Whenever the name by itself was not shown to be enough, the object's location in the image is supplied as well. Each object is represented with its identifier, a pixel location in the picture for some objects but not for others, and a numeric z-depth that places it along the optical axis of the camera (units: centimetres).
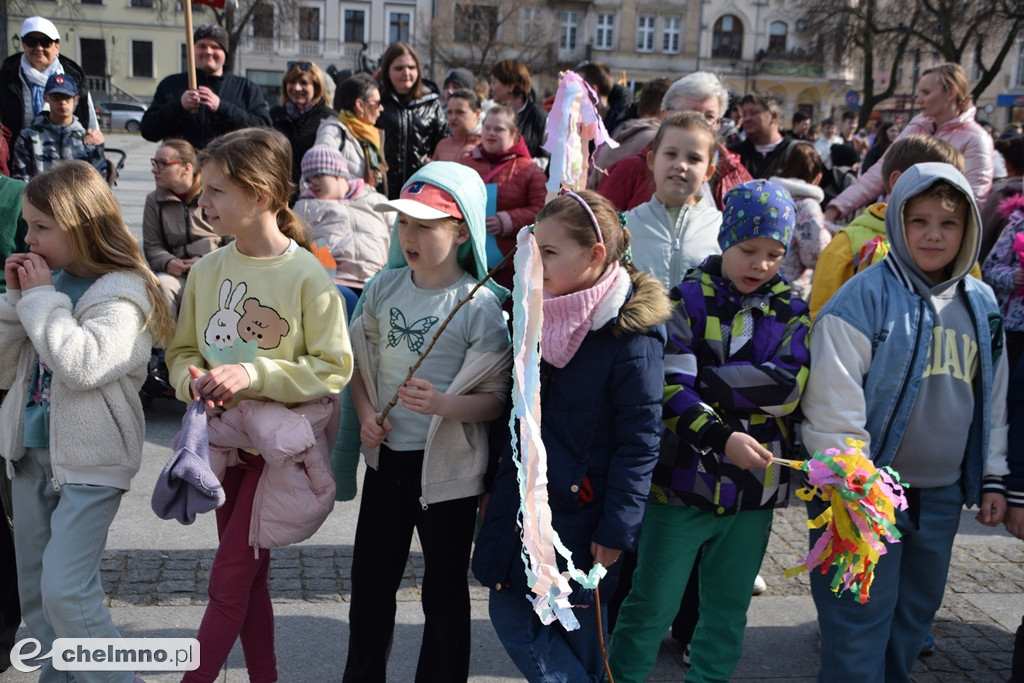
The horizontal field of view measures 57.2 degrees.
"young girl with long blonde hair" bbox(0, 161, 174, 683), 274
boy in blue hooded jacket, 294
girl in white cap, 293
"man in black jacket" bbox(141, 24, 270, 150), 607
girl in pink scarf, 275
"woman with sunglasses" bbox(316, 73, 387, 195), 597
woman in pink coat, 551
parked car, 3421
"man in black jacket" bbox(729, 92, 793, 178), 607
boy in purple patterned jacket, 293
